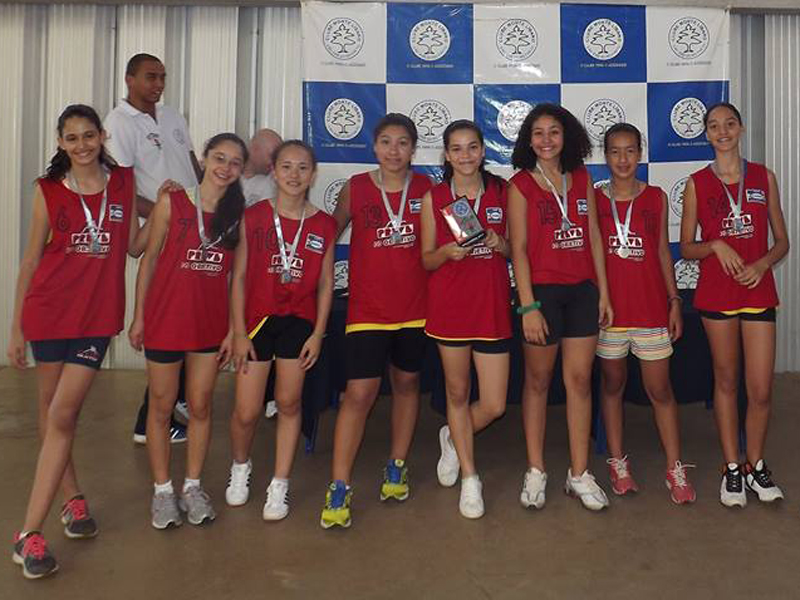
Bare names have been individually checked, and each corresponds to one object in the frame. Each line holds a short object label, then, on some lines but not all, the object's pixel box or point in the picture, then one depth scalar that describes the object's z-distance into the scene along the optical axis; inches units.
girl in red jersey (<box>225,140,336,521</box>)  90.9
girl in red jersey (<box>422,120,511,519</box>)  90.2
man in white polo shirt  128.9
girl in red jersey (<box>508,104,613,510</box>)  92.4
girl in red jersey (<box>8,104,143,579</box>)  79.3
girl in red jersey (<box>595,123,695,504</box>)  96.7
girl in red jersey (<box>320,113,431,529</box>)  92.2
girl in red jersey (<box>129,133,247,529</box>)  87.1
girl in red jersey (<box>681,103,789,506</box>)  95.6
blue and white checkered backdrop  160.2
